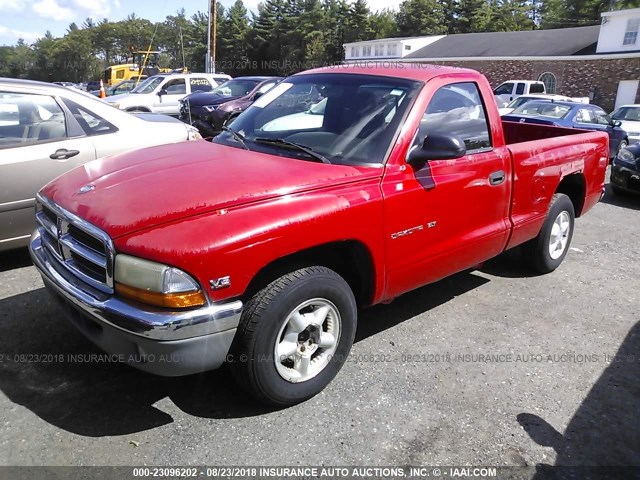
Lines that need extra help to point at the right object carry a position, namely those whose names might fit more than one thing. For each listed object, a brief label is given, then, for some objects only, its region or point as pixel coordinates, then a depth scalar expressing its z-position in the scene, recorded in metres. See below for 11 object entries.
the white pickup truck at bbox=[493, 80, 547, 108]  24.13
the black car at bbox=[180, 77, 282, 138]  13.23
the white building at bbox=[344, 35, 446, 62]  44.62
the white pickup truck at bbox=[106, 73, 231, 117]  15.36
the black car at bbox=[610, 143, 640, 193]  8.68
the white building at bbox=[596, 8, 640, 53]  29.39
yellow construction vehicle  33.66
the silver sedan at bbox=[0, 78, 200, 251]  4.46
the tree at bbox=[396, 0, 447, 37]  62.25
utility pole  25.91
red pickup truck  2.47
